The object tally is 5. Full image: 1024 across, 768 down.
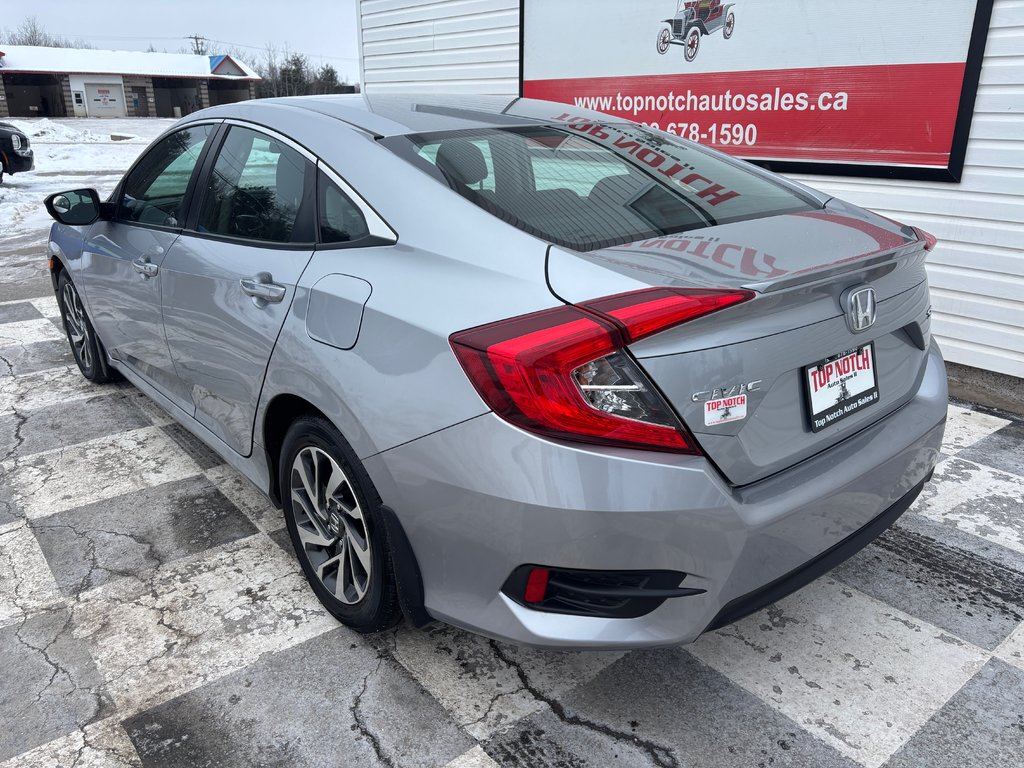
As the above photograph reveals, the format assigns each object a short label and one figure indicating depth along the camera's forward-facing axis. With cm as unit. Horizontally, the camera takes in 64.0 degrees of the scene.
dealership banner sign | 445
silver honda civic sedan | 172
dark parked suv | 1429
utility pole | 9444
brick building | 5469
